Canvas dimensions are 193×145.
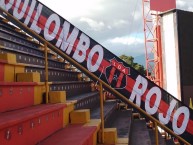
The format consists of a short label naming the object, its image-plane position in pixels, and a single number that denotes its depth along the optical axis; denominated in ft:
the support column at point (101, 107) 8.62
